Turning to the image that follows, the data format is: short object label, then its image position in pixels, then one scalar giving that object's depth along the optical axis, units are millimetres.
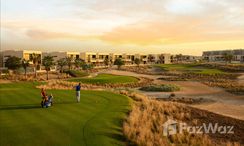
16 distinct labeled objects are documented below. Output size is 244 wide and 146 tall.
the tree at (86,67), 108800
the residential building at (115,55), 187425
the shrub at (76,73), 83075
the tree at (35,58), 84756
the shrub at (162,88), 53069
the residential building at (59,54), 140000
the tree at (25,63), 75588
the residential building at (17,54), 109312
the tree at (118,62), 128750
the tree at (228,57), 166875
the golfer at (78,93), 23953
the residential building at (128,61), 187500
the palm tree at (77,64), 112881
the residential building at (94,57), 159625
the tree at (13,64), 78812
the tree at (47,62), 79556
